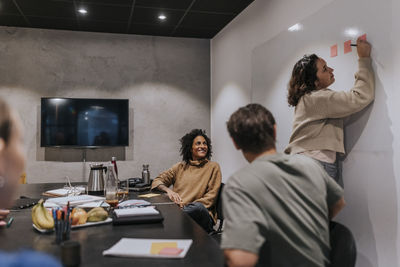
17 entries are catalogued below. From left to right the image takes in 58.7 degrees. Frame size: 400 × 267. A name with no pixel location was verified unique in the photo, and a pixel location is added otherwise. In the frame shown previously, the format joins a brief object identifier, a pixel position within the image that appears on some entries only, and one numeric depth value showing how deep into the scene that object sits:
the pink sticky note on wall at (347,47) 2.33
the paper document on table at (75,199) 2.35
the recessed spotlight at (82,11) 4.20
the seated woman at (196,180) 2.74
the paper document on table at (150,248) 1.31
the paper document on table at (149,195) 2.81
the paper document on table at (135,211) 1.85
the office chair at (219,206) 2.70
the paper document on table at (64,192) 2.73
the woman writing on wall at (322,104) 2.11
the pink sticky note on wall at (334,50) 2.48
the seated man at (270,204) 1.08
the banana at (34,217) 1.67
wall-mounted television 4.82
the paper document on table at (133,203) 2.20
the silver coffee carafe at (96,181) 2.80
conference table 1.26
